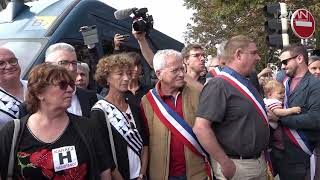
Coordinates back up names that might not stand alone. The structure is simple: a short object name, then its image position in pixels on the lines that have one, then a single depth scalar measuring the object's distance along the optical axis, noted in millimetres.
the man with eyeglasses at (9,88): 2684
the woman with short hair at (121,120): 2690
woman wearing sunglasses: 2204
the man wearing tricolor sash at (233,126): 2835
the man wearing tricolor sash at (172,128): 2923
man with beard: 3550
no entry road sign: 6728
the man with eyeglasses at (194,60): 3817
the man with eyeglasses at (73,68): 2790
